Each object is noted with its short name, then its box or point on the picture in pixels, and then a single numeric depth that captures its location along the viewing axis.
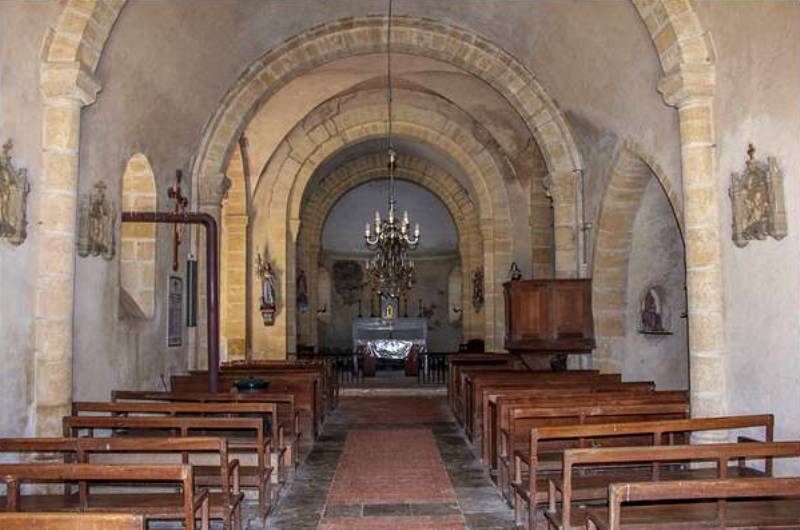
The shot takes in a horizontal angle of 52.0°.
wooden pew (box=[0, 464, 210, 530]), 4.08
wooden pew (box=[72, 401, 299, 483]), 6.55
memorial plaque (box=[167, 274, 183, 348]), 10.61
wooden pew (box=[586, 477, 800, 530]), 3.71
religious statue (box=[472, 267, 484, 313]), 19.88
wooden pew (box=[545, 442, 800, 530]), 4.39
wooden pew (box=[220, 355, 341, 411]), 11.95
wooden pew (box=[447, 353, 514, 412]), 12.22
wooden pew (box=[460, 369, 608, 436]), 8.88
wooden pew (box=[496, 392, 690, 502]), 6.14
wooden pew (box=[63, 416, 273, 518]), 5.82
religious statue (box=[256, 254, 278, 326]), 17.34
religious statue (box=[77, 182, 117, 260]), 7.46
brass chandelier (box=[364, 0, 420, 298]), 13.38
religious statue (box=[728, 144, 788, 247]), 5.99
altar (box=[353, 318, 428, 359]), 20.94
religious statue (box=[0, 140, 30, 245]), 5.77
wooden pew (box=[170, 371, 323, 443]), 9.17
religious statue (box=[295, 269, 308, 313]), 20.58
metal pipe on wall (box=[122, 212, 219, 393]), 8.78
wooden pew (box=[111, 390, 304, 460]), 7.57
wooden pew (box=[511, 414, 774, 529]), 5.27
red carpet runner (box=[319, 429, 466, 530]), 6.01
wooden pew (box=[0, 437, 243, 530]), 4.82
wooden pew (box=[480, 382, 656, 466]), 7.17
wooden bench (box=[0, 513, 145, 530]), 3.10
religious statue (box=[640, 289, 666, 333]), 10.91
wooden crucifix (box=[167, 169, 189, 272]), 10.62
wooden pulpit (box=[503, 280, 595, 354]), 11.08
